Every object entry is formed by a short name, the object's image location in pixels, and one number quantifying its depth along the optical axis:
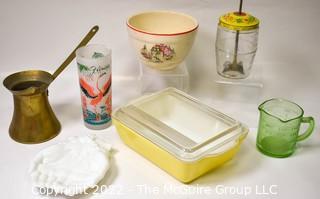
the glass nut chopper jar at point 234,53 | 0.88
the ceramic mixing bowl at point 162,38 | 0.80
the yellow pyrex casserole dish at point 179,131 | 0.67
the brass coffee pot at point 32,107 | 0.75
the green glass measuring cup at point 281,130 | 0.74
